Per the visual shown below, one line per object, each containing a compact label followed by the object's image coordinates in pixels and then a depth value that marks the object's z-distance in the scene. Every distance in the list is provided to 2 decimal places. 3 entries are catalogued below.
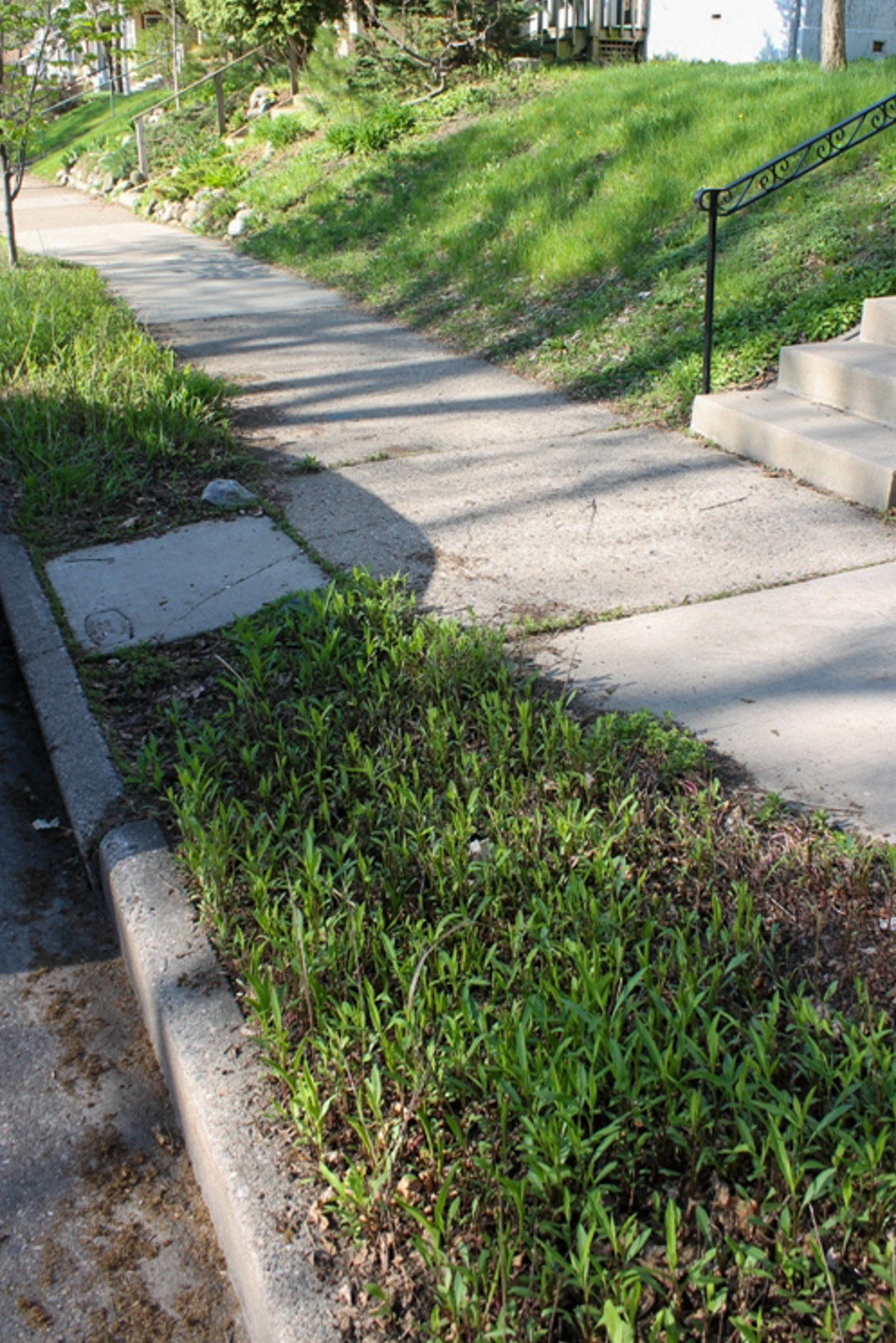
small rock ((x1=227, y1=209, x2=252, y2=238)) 14.45
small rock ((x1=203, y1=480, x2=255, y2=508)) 5.39
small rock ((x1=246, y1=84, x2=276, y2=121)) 21.81
